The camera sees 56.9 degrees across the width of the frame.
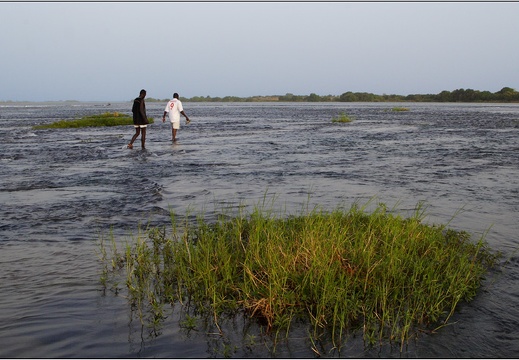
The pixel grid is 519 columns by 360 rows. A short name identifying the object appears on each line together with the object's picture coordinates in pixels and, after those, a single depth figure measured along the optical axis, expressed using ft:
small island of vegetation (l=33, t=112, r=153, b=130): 121.80
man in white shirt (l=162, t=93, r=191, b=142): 76.33
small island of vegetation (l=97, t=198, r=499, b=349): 17.08
